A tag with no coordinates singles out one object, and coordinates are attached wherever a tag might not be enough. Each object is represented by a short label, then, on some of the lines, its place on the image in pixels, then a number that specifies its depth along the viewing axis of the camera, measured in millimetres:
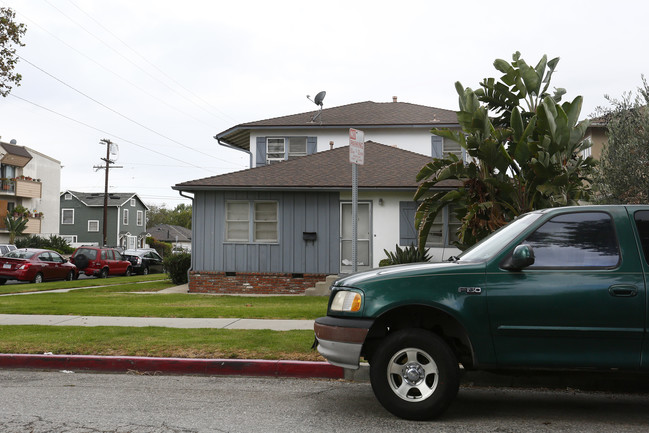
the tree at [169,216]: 114688
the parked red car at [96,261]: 30453
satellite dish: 24375
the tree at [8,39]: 17328
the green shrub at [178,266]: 21719
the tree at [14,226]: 48906
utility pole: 48844
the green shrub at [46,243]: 45812
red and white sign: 8633
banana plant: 12898
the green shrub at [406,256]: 16609
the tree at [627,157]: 14602
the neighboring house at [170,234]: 86812
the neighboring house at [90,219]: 64938
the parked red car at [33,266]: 24672
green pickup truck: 5105
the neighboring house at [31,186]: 51412
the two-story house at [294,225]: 18281
